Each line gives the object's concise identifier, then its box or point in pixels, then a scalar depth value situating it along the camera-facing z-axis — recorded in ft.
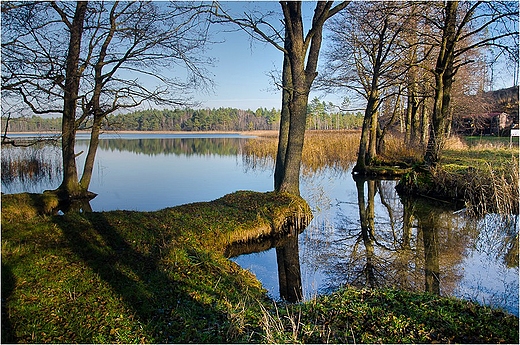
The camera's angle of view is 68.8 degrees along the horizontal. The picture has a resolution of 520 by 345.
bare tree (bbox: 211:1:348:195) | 27.20
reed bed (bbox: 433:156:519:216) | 26.09
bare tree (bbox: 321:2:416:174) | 46.42
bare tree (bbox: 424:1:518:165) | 31.27
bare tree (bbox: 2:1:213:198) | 27.10
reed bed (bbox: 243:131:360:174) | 61.62
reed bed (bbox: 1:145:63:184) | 46.93
